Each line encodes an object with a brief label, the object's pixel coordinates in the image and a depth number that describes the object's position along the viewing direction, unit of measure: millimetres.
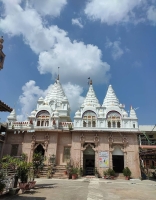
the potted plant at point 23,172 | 11087
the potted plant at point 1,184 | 8511
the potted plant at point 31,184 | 11277
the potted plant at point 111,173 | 20344
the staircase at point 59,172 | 19844
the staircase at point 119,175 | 20727
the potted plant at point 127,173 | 20094
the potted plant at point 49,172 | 19481
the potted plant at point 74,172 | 19247
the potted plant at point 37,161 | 15524
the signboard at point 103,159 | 21172
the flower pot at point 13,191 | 9570
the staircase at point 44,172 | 19853
